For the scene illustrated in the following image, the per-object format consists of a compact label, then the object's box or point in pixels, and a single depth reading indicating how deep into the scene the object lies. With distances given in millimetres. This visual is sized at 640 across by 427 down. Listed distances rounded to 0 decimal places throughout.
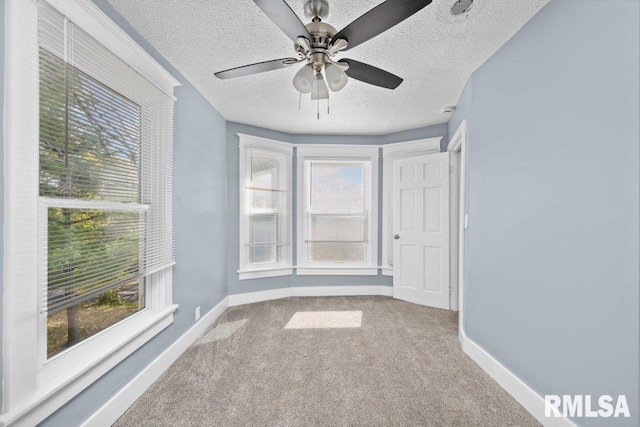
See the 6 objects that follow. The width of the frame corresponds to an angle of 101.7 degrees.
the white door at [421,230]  3322
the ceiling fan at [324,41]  1120
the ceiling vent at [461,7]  1490
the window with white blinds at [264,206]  3537
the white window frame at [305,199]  3854
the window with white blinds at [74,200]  1070
